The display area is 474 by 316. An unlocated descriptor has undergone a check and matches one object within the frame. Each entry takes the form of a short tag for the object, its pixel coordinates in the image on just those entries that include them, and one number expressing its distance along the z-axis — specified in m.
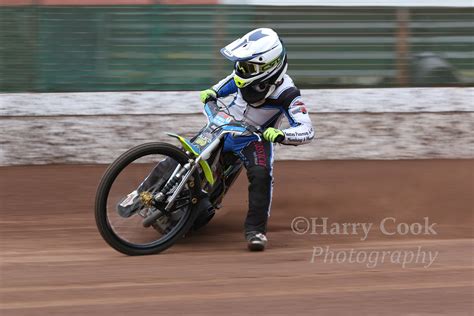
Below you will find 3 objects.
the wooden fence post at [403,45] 19.19
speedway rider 12.38
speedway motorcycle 11.54
